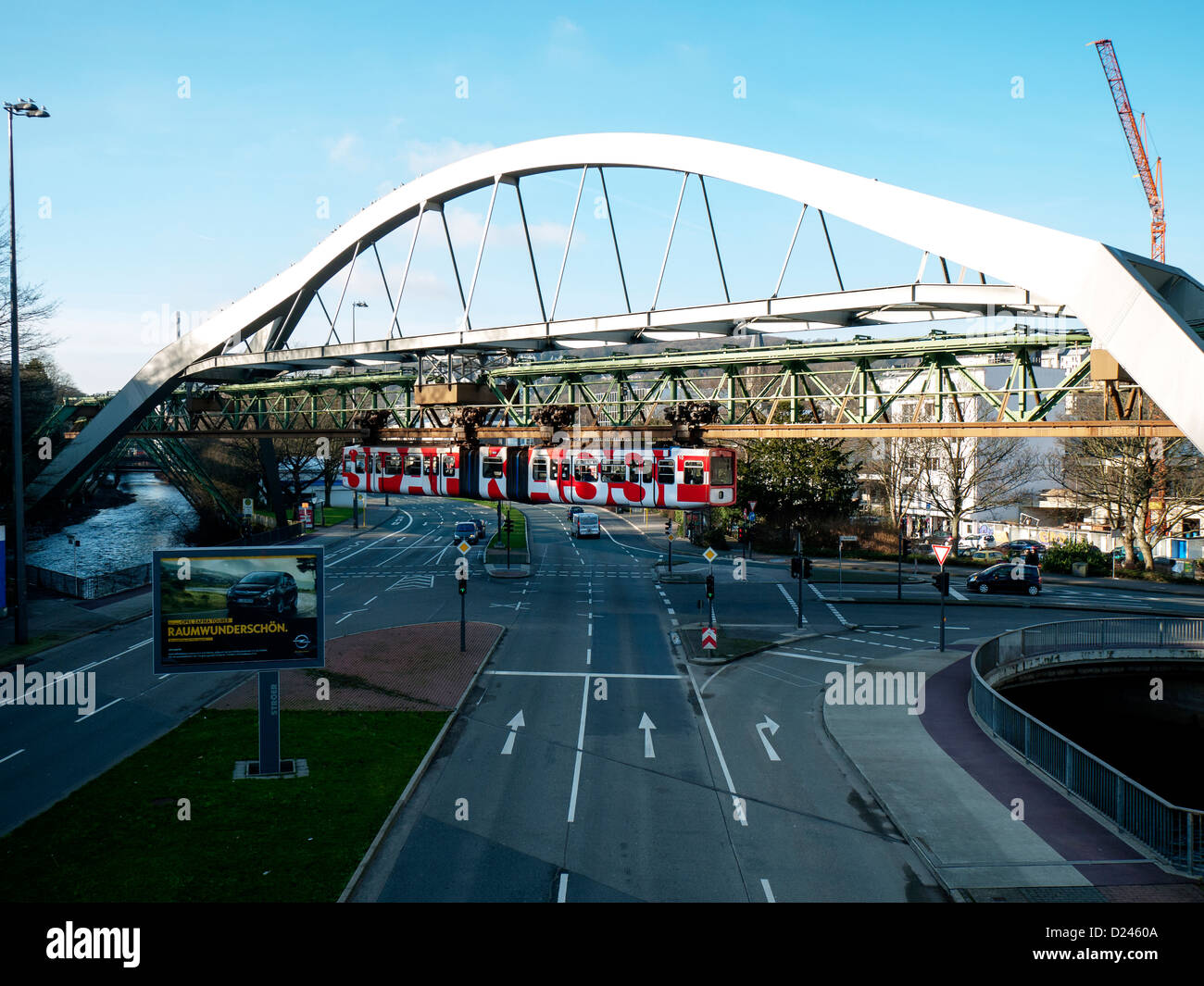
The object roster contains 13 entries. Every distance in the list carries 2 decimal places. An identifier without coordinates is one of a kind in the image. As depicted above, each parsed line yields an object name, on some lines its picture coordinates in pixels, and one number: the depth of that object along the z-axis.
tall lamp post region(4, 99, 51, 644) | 30.05
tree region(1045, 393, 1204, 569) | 50.28
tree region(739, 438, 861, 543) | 58.12
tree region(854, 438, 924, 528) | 64.56
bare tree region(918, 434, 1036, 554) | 60.53
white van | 67.69
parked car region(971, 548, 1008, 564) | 58.49
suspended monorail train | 30.00
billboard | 18.30
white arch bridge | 16.53
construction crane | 104.91
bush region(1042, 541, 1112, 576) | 52.81
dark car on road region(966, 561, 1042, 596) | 43.88
